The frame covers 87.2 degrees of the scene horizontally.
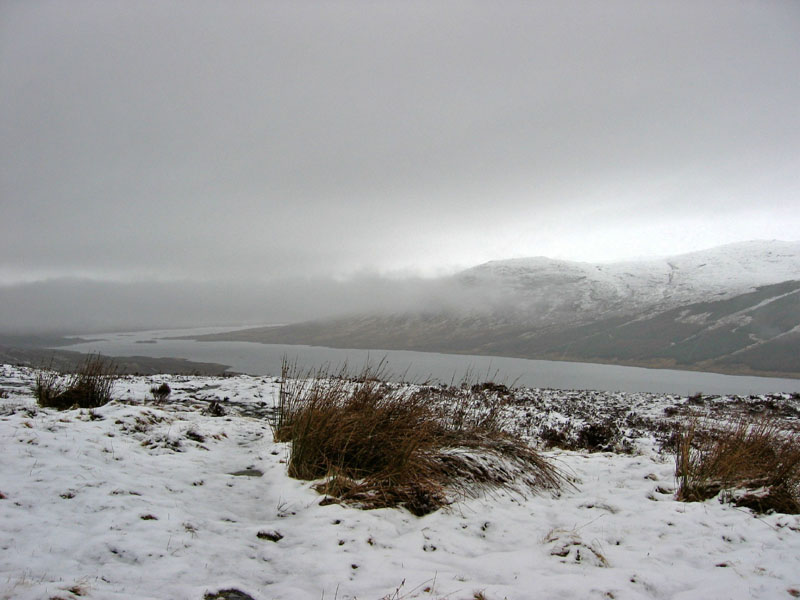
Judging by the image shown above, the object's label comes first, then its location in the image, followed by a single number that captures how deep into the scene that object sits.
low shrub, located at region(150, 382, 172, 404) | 9.23
